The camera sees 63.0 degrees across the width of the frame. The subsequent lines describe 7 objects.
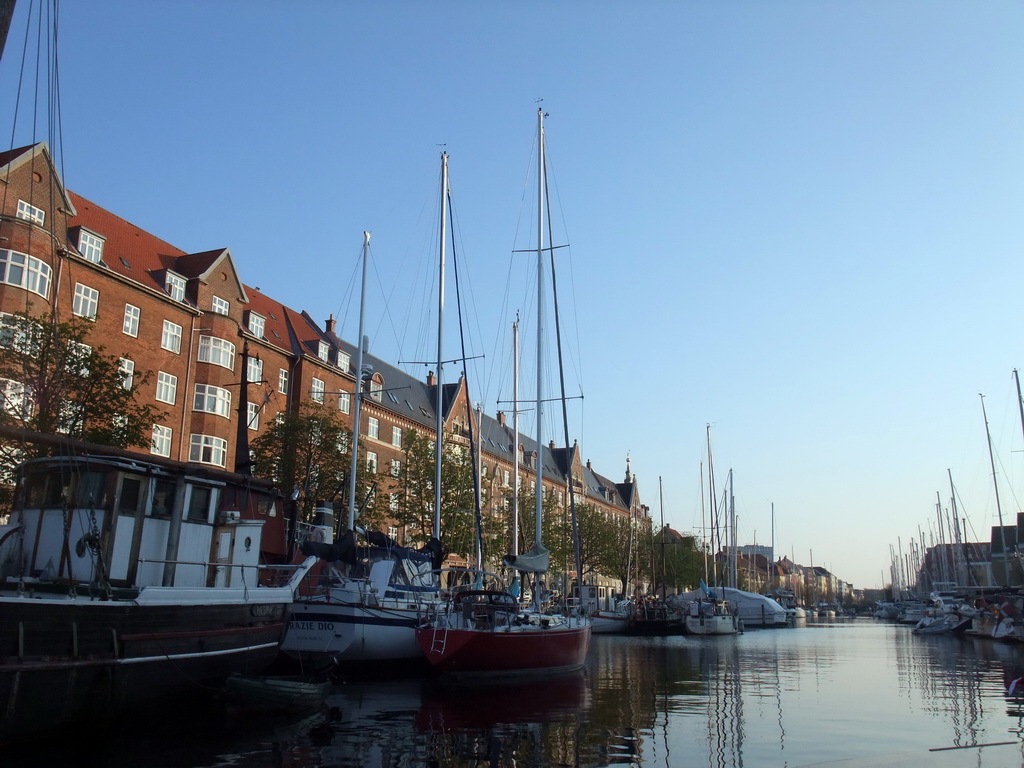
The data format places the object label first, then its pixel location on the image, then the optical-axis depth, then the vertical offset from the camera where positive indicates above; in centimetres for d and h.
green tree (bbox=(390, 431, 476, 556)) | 4966 +517
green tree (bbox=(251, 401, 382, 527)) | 4262 +623
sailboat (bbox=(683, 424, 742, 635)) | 6169 -214
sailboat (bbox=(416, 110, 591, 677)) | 2431 -152
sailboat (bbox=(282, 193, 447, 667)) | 2564 -81
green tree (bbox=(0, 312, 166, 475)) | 2667 +620
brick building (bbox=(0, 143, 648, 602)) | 3672 +1395
